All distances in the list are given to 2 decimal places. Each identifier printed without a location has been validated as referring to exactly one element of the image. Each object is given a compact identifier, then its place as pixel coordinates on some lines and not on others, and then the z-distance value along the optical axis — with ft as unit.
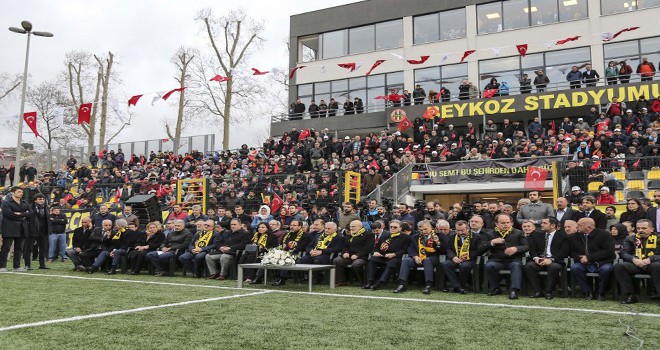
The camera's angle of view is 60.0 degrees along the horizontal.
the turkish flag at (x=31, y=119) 72.13
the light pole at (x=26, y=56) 62.95
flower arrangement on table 33.71
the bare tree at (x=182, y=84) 128.88
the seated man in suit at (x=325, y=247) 37.86
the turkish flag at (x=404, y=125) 84.48
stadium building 82.53
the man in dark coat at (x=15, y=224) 41.88
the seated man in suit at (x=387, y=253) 34.65
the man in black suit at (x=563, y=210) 36.68
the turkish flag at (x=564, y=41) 78.78
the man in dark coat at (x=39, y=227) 43.91
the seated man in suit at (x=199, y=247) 41.81
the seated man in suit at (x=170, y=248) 42.68
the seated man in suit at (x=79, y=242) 44.88
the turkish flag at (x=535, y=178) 52.97
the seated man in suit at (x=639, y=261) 27.91
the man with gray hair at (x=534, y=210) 38.37
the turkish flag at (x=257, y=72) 73.62
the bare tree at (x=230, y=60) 122.93
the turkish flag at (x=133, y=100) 68.74
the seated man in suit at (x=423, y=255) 33.06
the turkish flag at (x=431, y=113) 85.81
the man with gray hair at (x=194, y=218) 47.57
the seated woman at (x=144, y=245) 43.27
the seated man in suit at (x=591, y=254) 29.37
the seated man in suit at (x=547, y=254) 30.09
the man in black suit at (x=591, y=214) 33.78
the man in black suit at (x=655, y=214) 34.58
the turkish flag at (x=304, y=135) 85.16
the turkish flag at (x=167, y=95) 67.67
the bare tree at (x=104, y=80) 128.98
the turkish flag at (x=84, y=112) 67.72
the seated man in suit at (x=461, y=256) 32.91
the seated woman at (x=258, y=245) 39.68
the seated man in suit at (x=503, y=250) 31.42
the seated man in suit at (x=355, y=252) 36.27
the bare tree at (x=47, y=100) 137.08
